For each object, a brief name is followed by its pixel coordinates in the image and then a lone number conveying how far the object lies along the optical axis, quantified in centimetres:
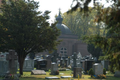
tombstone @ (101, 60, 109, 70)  2603
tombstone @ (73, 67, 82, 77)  1823
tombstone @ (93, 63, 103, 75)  1878
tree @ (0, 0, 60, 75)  1784
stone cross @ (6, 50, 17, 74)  1611
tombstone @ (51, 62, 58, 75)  2073
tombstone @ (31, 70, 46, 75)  2064
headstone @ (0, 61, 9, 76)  1845
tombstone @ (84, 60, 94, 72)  2311
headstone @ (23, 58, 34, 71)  2475
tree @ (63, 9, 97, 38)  6675
